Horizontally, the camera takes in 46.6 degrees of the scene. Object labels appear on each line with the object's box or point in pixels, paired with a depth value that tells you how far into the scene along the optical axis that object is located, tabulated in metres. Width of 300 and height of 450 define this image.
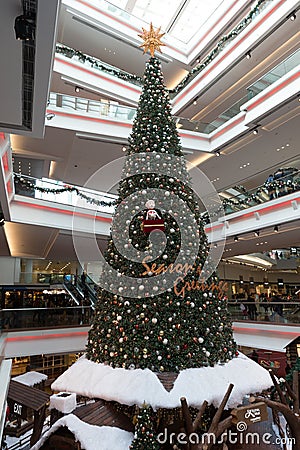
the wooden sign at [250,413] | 2.88
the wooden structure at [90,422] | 3.62
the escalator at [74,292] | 12.35
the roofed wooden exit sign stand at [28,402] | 5.06
